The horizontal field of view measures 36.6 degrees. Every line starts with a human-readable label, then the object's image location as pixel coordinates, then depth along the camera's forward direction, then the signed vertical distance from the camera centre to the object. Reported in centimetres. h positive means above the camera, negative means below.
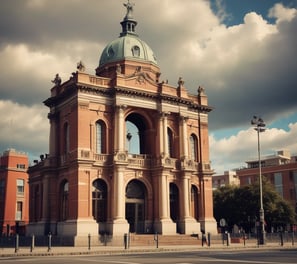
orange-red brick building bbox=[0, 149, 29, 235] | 7731 +486
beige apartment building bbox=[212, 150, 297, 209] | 9081 +882
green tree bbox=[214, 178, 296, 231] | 6700 +117
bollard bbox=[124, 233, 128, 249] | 3578 -185
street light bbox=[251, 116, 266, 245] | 4519 +923
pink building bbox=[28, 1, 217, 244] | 4681 +652
